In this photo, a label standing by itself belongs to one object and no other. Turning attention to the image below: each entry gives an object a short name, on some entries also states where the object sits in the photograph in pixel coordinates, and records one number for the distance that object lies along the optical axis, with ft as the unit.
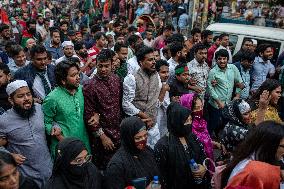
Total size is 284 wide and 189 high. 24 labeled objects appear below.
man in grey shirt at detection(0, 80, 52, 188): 12.02
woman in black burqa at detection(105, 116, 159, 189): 10.58
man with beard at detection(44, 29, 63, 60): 24.61
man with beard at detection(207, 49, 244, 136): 20.31
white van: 29.91
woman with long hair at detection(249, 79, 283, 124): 15.01
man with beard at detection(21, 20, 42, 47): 30.25
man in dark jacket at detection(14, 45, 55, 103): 15.26
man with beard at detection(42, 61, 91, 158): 12.97
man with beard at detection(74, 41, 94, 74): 22.56
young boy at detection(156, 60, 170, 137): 16.93
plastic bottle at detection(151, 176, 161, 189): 10.22
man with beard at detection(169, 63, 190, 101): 17.97
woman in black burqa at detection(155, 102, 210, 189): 12.25
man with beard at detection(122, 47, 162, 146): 15.06
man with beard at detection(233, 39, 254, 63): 26.49
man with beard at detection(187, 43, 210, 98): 20.34
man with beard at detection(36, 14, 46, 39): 34.26
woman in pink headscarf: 14.33
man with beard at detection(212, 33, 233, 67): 27.02
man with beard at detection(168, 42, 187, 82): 20.93
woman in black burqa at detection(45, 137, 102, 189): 9.87
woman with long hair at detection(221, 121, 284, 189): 8.82
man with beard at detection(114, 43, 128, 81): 19.34
